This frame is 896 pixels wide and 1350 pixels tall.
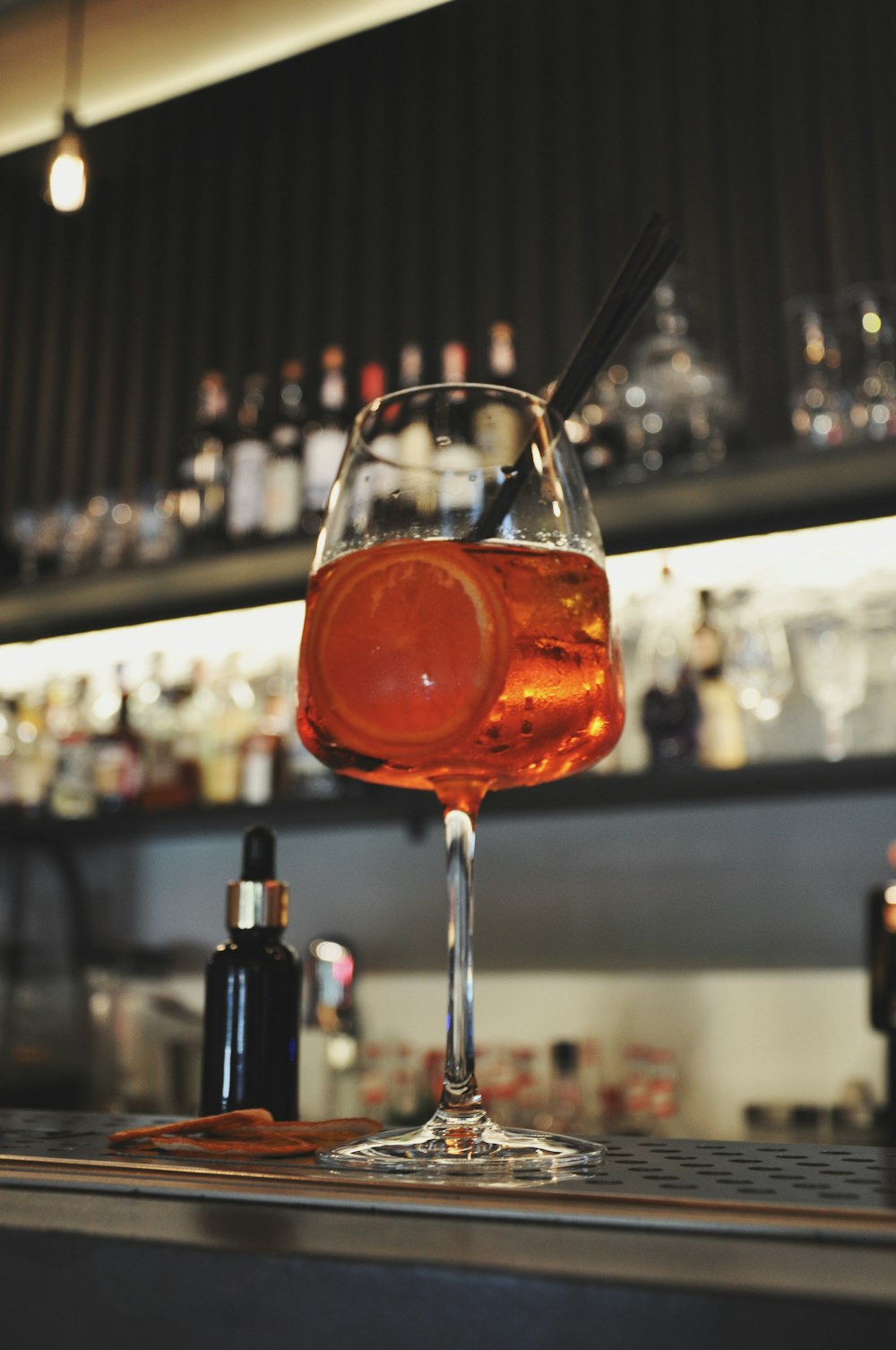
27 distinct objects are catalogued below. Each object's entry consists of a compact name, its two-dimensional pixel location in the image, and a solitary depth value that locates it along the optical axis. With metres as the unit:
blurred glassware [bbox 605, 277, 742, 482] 2.26
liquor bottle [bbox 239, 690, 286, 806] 2.51
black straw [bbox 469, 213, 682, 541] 0.62
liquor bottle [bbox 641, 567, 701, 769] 2.15
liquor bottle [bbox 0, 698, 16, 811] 2.78
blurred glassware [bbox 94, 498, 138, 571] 2.77
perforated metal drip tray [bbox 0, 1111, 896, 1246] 0.42
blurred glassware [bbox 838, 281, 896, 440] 2.10
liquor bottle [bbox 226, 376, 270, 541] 2.54
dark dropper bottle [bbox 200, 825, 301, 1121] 0.71
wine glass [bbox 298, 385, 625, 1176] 0.62
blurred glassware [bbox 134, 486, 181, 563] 2.71
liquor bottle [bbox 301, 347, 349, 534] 2.47
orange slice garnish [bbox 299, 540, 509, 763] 0.62
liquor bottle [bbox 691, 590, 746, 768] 2.13
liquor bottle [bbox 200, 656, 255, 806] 2.58
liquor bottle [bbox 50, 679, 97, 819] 2.69
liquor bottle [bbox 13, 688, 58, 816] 2.79
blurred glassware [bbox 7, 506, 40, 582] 2.88
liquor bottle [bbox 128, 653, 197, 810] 2.62
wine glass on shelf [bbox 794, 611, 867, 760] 2.06
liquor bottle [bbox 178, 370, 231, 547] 2.72
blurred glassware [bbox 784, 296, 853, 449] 2.14
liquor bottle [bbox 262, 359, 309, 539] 2.52
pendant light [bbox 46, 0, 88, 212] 2.07
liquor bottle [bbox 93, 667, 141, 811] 2.64
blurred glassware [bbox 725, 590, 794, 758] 2.13
